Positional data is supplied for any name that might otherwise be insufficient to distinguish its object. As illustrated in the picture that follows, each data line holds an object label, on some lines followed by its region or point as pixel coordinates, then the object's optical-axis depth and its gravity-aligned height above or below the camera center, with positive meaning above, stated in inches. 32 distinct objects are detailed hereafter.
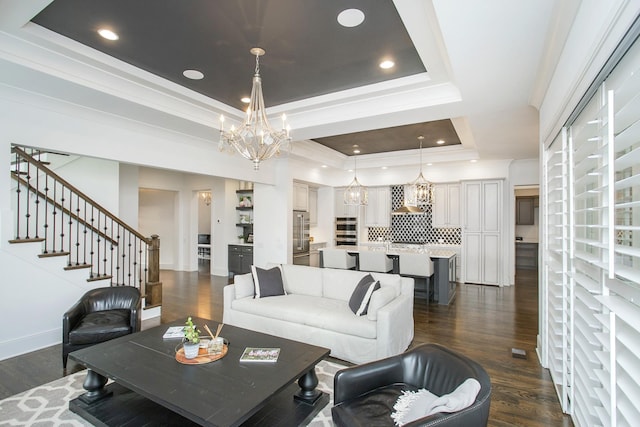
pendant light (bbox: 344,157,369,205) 298.4 +22.8
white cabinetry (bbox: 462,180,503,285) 285.9 -10.0
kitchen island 221.9 -34.2
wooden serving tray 94.2 -41.6
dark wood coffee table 75.7 -42.4
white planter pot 96.2 -39.2
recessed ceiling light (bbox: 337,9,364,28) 99.7 +63.9
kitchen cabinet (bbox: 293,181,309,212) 304.8 +21.7
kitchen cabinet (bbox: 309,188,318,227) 369.1 +14.1
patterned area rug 93.3 -58.5
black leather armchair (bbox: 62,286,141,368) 125.6 -42.4
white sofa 126.7 -41.0
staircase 165.3 -3.5
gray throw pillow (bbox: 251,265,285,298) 167.8 -33.4
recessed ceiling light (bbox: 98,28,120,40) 110.4 +63.6
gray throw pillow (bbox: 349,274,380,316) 135.1 -32.4
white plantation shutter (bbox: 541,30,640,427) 53.3 -11.7
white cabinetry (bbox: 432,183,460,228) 312.3 +13.9
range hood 282.4 +9.5
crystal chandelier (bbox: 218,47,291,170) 125.9 +33.5
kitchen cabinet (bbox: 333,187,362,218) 358.0 +12.8
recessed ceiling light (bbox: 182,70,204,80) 140.1 +63.4
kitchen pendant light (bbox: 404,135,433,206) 256.2 +22.7
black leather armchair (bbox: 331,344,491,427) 69.4 -38.8
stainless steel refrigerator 294.5 -17.6
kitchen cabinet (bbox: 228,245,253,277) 315.9 -39.7
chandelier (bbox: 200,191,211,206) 387.5 +26.7
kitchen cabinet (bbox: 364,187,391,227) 347.9 +12.6
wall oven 358.3 -13.1
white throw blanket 59.3 -38.9
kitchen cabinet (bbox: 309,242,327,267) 334.6 -36.4
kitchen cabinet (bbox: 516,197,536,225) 387.2 +12.9
